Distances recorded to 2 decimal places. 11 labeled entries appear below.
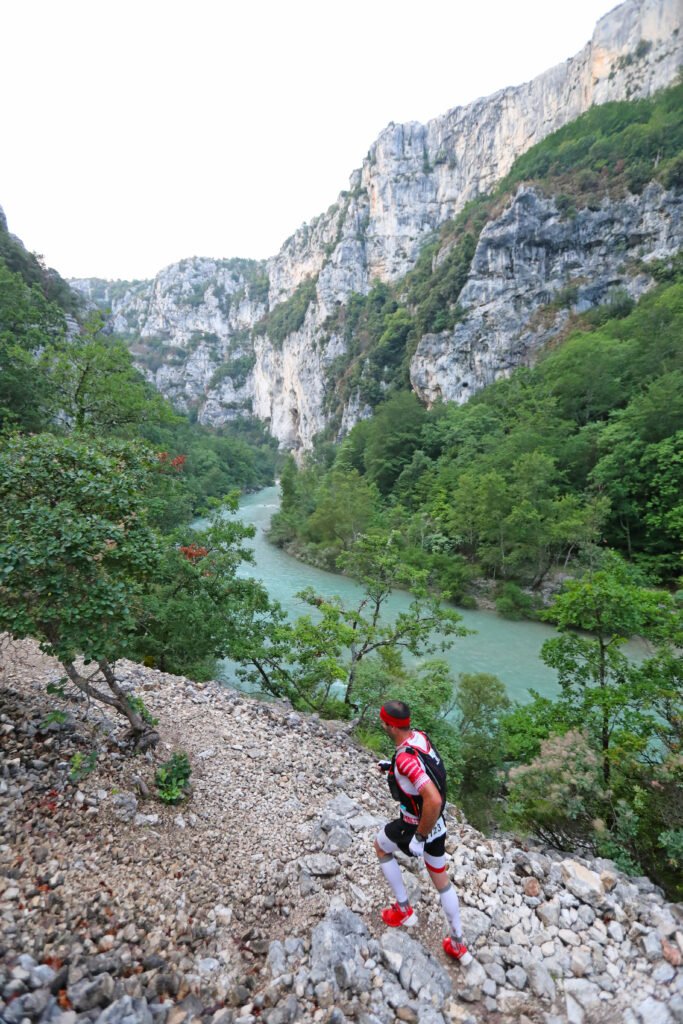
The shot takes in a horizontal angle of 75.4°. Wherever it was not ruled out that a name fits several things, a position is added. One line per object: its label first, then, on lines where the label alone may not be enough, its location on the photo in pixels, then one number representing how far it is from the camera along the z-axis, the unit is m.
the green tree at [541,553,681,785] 5.37
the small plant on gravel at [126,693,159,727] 4.07
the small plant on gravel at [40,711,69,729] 3.05
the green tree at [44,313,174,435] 10.00
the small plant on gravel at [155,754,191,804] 3.56
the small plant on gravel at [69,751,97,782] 3.09
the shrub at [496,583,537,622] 16.03
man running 2.47
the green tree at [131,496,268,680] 7.80
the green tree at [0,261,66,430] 10.88
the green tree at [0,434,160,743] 2.83
